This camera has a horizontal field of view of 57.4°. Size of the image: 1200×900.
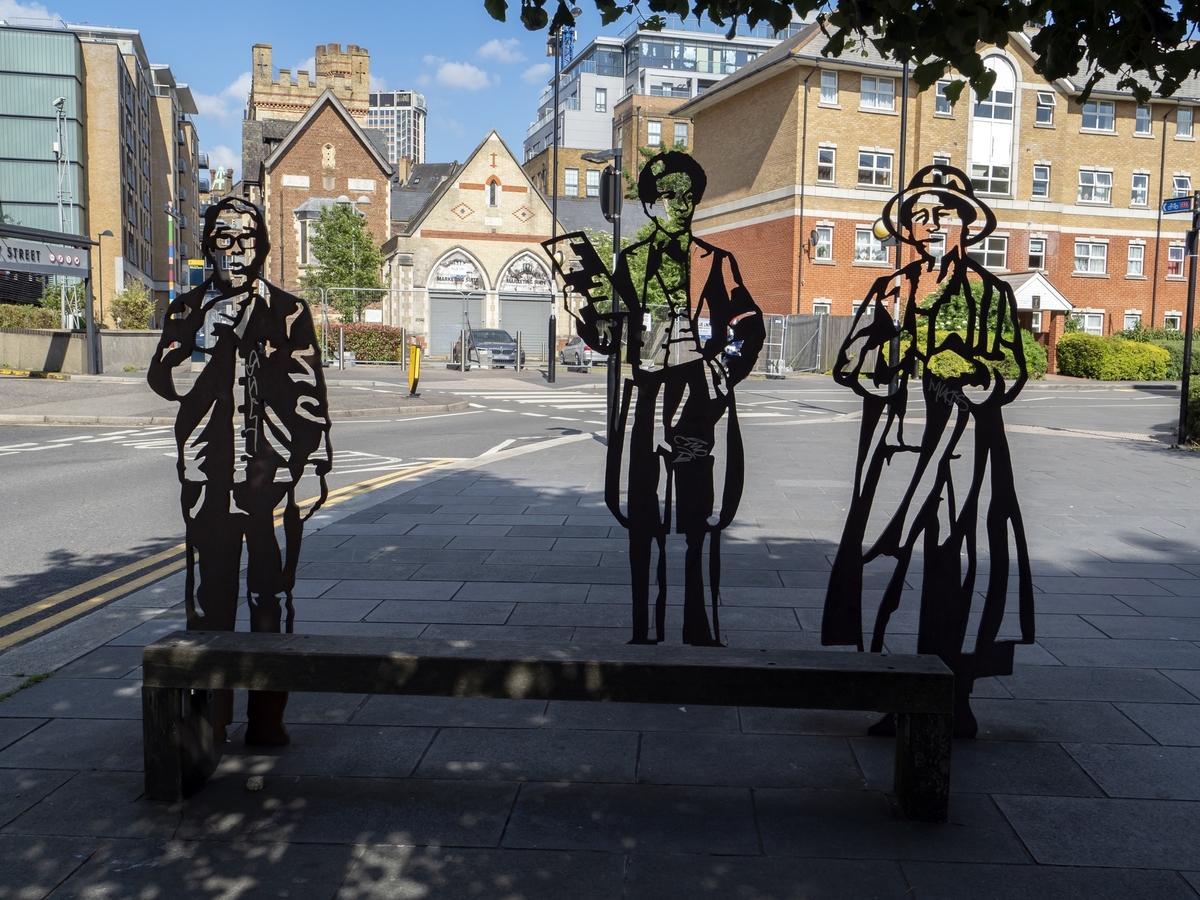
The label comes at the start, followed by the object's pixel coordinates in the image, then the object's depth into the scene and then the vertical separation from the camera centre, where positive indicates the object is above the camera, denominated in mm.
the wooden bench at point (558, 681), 3510 -1093
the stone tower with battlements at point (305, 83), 73438 +17476
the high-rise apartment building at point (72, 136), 58156 +10867
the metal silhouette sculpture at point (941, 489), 4234 -539
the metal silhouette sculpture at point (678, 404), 4609 -235
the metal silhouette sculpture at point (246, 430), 4219 -351
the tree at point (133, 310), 37156 +948
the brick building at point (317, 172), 58594 +9165
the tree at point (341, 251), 49594 +4129
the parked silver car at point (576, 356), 40594 -344
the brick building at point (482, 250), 56000 +4870
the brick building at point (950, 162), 43438 +7573
